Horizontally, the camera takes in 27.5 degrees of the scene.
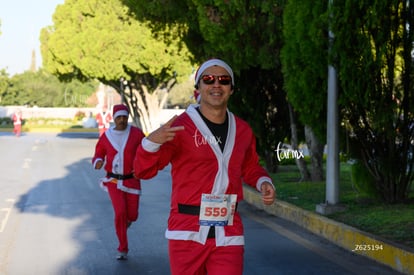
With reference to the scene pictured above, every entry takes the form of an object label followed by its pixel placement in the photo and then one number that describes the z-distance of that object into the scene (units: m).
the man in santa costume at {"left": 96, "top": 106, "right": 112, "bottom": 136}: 39.16
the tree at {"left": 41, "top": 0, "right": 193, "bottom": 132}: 41.72
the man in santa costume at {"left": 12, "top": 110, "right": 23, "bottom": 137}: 47.50
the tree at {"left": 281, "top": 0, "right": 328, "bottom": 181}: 11.94
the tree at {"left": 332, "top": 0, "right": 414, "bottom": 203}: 11.38
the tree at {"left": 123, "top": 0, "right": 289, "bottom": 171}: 15.31
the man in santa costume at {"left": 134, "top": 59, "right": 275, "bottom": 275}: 4.98
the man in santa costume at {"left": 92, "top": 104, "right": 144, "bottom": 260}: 9.37
